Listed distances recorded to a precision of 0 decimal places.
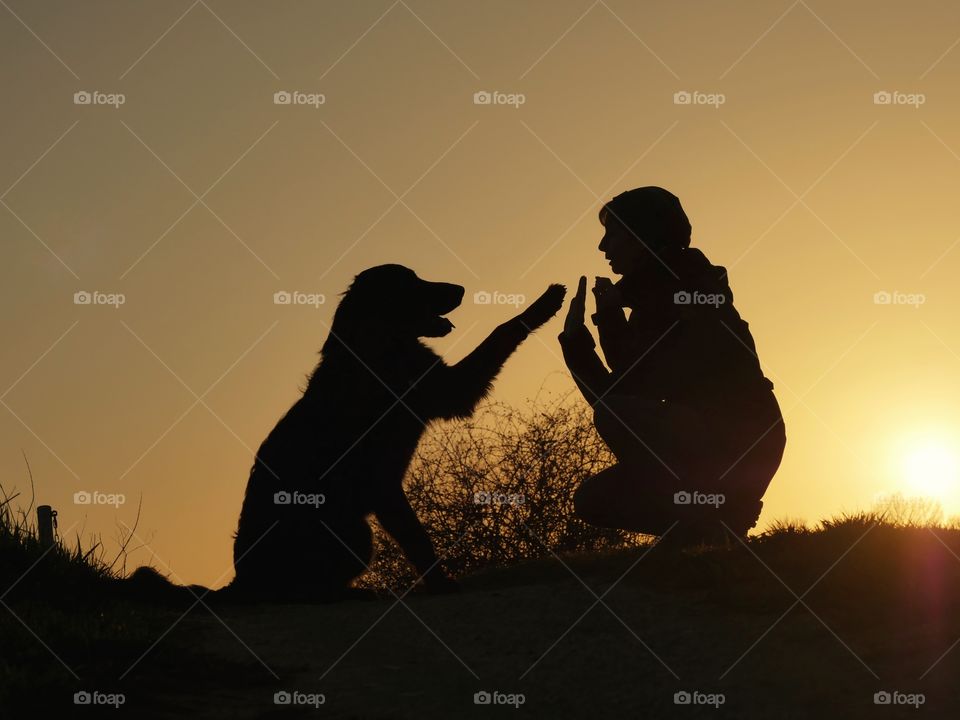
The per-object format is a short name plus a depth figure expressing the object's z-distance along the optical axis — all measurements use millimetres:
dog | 7348
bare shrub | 11289
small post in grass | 7597
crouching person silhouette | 6133
